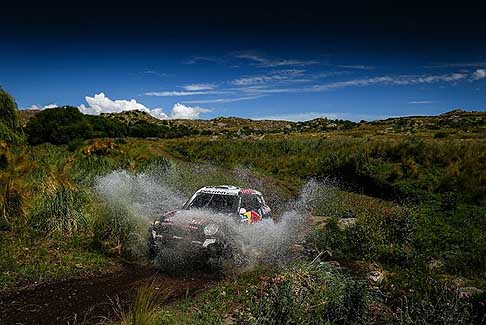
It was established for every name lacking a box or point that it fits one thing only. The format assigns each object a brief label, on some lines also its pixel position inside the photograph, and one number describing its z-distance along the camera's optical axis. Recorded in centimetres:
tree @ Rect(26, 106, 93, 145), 5431
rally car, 985
